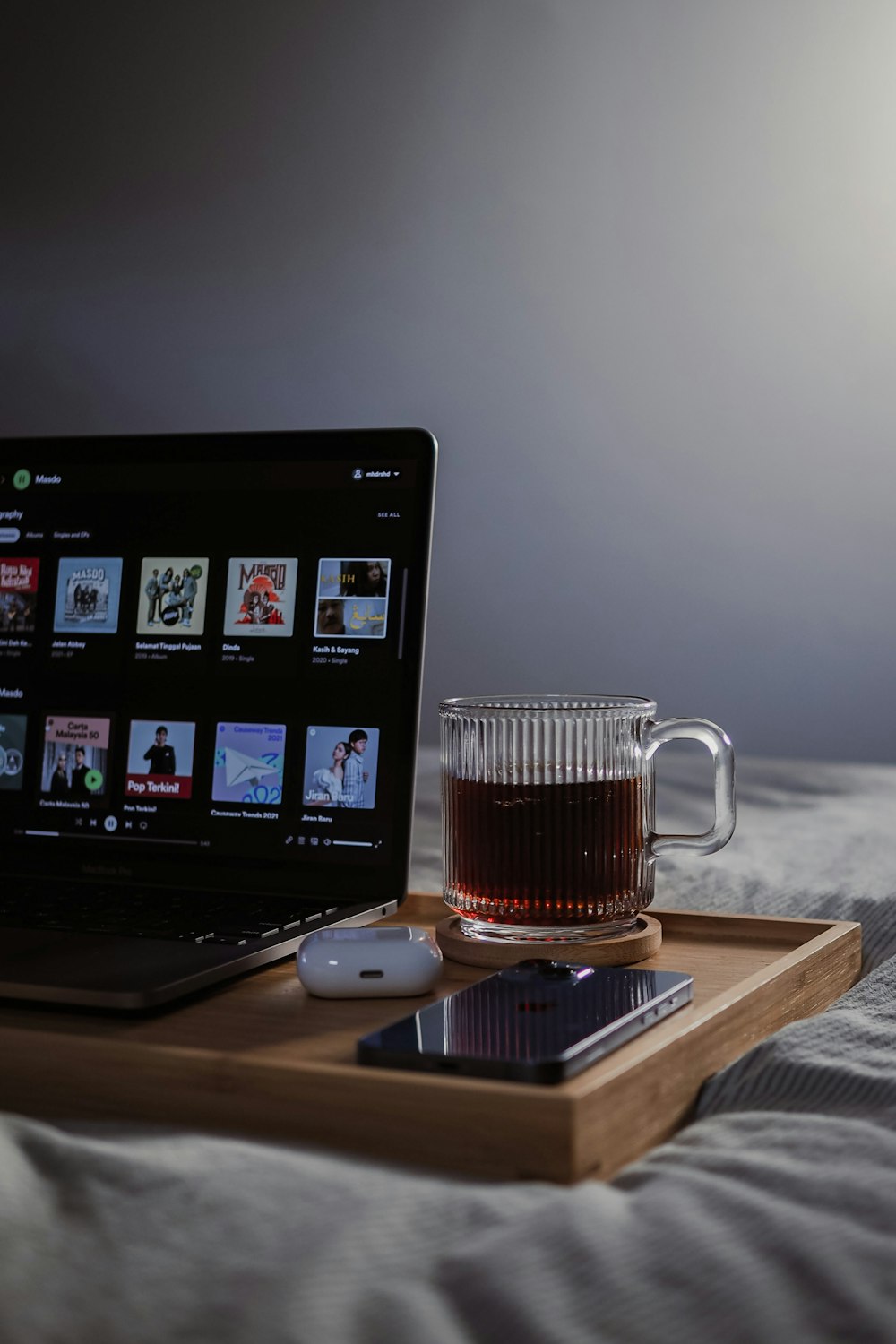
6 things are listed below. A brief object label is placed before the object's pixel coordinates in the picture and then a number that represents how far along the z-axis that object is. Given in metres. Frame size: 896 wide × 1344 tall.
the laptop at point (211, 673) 0.81
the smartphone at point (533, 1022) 0.48
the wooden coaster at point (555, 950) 0.69
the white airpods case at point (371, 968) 0.63
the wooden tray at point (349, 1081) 0.46
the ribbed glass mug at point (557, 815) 0.70
